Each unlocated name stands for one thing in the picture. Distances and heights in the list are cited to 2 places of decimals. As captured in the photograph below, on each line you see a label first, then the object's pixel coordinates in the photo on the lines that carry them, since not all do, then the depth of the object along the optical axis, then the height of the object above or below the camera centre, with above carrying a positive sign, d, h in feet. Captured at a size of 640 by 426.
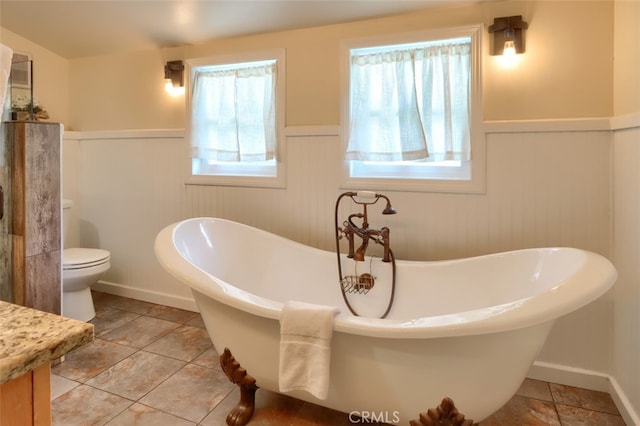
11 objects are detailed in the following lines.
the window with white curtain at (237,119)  9.17 +2.02
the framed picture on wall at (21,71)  6.87 +2.32
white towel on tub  4.68 -1.63
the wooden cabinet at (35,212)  6.75 -0.08
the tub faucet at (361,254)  7.26 -0.85
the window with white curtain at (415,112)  7.51 +1.79
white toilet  8.83 -1.54
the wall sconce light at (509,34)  6.97 +2.94
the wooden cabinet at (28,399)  1.83 -0.89
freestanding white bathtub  4.29 -1.48
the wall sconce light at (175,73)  9.94 +3.24
